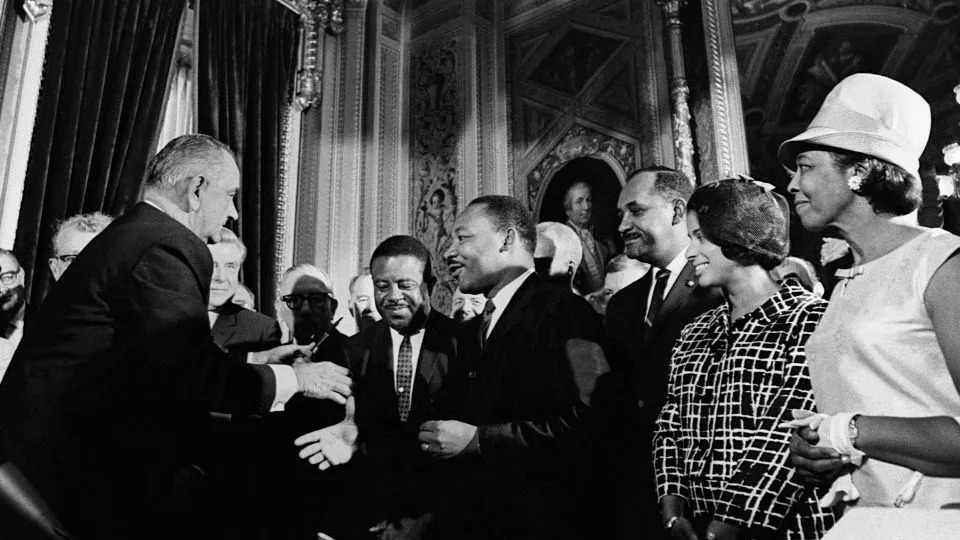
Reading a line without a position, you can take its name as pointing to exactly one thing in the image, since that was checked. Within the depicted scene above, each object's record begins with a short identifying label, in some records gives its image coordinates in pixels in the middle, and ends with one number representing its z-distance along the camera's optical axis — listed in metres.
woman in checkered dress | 1.84
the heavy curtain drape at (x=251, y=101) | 6.41
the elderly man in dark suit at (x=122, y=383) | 1.88
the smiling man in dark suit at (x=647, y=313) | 2.44
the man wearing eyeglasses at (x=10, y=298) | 3.62
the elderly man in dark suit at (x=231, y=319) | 3.32
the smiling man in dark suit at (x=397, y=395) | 2.48
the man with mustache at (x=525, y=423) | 2.18
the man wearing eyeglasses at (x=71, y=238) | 3.43
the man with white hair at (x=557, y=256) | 3.38
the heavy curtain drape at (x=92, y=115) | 5.18
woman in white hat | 1.40
